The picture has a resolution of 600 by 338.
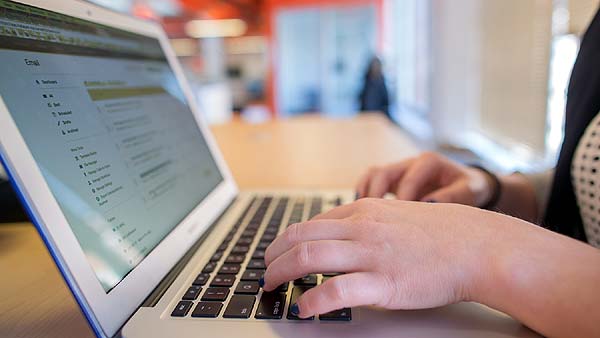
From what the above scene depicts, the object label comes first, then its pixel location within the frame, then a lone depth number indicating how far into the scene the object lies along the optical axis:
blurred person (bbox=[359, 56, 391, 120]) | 4.64
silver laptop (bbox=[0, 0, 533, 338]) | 0.32
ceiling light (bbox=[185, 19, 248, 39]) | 8.87
